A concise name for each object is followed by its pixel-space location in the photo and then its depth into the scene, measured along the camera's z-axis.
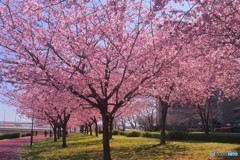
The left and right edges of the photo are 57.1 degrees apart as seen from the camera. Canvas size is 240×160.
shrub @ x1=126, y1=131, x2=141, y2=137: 30.76
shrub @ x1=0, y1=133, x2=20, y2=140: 44.45
